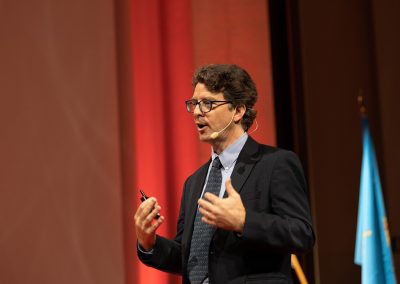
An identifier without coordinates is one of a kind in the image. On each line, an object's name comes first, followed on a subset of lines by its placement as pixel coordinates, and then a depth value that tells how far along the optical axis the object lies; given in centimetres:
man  325
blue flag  623
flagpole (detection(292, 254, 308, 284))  575
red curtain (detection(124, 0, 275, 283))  620
